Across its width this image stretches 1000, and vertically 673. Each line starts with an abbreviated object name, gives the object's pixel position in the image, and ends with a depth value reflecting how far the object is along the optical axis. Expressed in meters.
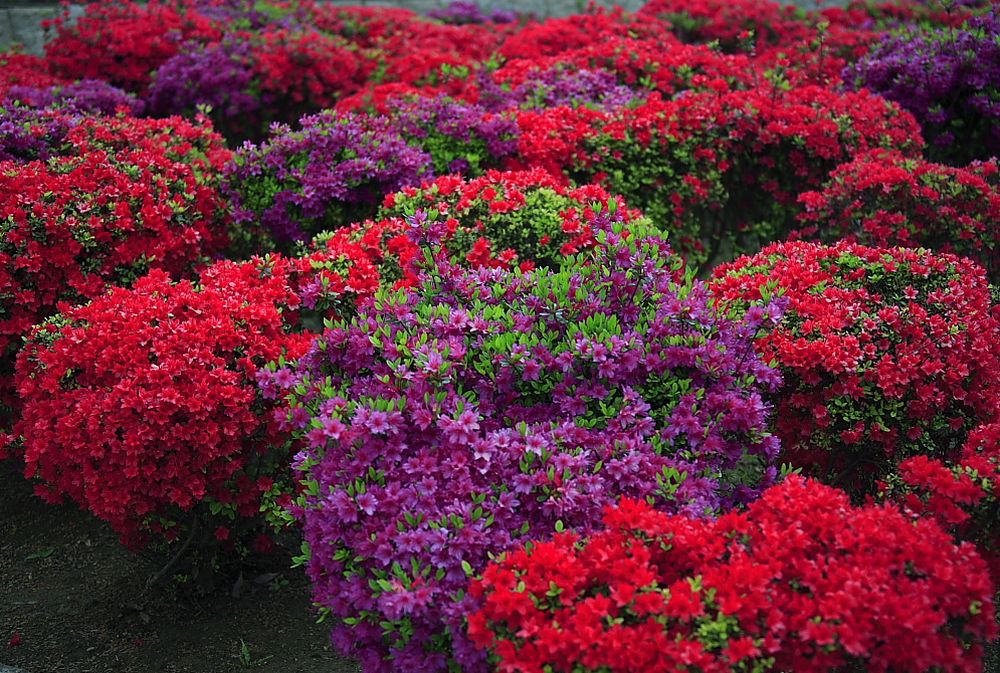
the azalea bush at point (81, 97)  5.80
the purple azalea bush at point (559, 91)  6.31
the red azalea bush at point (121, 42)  7.52
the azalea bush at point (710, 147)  5.48
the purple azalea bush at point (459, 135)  5.30
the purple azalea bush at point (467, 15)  11.25
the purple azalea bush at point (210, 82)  7.22
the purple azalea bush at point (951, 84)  6.27
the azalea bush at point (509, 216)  3.99
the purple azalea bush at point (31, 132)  4.93
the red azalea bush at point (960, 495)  2.77
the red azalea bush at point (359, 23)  9.39
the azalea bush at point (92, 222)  4.14
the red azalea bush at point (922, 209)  4.75
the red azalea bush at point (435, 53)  7.00
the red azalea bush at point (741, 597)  2.22
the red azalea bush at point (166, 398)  3.28
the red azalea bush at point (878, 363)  3.38
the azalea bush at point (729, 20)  9.09
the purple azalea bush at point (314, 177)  4.89
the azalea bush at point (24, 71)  6.55
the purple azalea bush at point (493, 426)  2.56
